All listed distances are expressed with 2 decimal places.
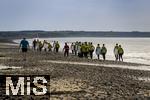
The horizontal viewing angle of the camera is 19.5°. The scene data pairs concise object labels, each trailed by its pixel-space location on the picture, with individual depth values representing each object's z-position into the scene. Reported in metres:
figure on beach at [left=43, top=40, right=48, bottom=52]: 55.03
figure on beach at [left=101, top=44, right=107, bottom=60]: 39.22
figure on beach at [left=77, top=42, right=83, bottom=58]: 42.24
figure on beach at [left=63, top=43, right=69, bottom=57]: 43.94
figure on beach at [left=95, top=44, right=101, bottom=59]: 40.08
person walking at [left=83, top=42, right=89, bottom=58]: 40.85
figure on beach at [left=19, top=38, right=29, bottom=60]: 40.55
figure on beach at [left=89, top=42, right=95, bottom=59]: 40.57
